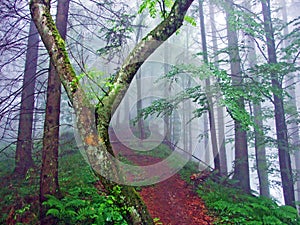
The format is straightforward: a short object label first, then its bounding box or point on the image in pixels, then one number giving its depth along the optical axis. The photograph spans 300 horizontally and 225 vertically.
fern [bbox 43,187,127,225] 4.88
